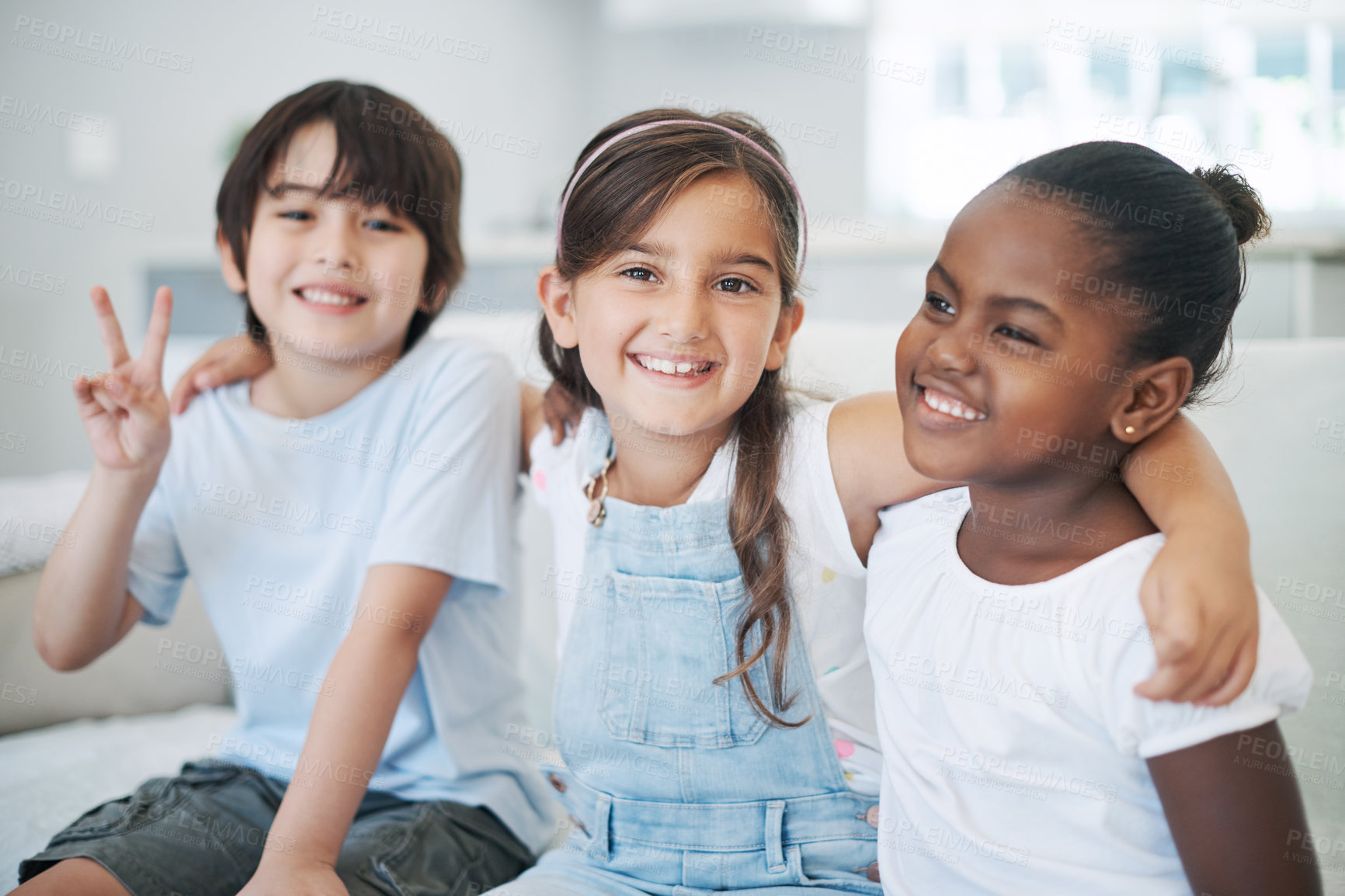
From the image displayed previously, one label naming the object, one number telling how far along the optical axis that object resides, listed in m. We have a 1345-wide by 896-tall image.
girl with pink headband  0.86
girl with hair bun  0.60
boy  0.96
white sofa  0.89
